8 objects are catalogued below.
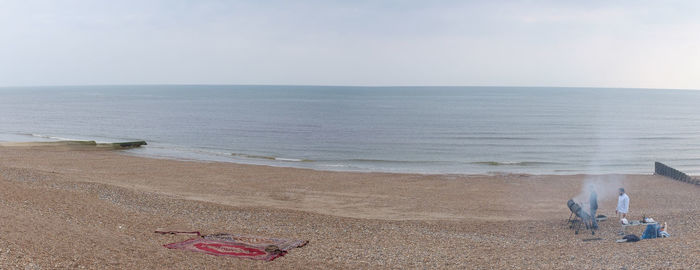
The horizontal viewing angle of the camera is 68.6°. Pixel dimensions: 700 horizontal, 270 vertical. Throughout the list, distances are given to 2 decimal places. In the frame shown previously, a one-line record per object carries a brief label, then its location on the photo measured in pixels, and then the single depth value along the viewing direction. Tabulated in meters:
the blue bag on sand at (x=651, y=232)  15.36
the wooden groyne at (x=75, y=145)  42.13
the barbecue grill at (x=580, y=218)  16.78
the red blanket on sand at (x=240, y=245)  12.63
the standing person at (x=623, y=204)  17.33
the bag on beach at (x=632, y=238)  14.70
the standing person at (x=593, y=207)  16.83
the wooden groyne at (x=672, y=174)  28.64
